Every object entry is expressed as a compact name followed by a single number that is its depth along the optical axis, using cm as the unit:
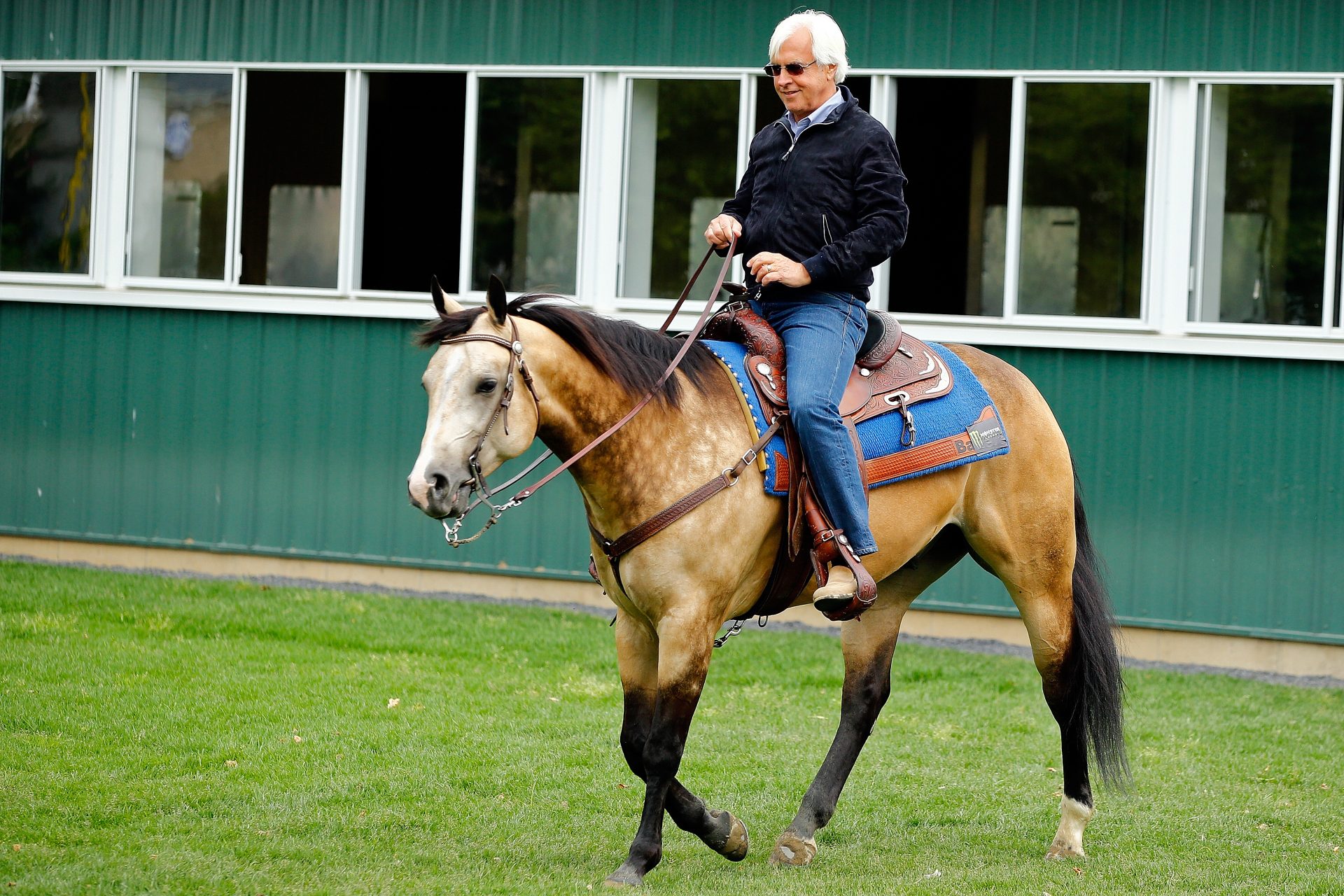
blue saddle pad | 1095
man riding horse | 1071
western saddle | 1078
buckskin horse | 962
